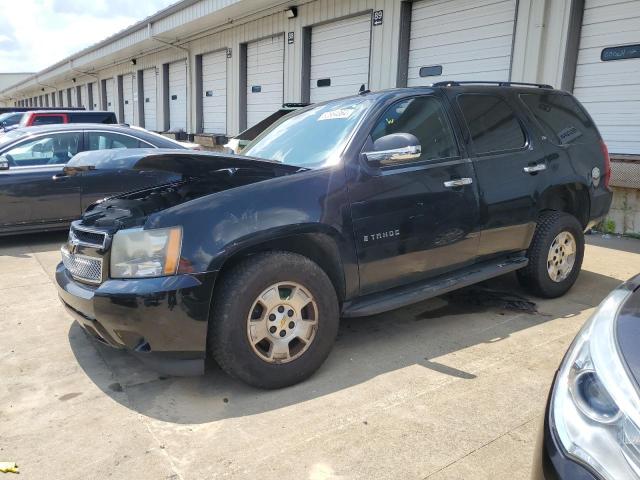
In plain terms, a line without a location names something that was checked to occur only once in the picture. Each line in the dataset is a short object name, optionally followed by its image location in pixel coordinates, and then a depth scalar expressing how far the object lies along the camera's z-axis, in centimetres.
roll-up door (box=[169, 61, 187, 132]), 1922
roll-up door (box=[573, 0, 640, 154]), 735
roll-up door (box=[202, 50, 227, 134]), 1664
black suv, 285
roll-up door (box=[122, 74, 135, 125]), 2439
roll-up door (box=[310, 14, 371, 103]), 1134
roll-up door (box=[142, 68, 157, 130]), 2205
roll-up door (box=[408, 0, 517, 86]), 880
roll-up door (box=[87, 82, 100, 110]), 2983
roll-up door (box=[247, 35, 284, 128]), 1401
